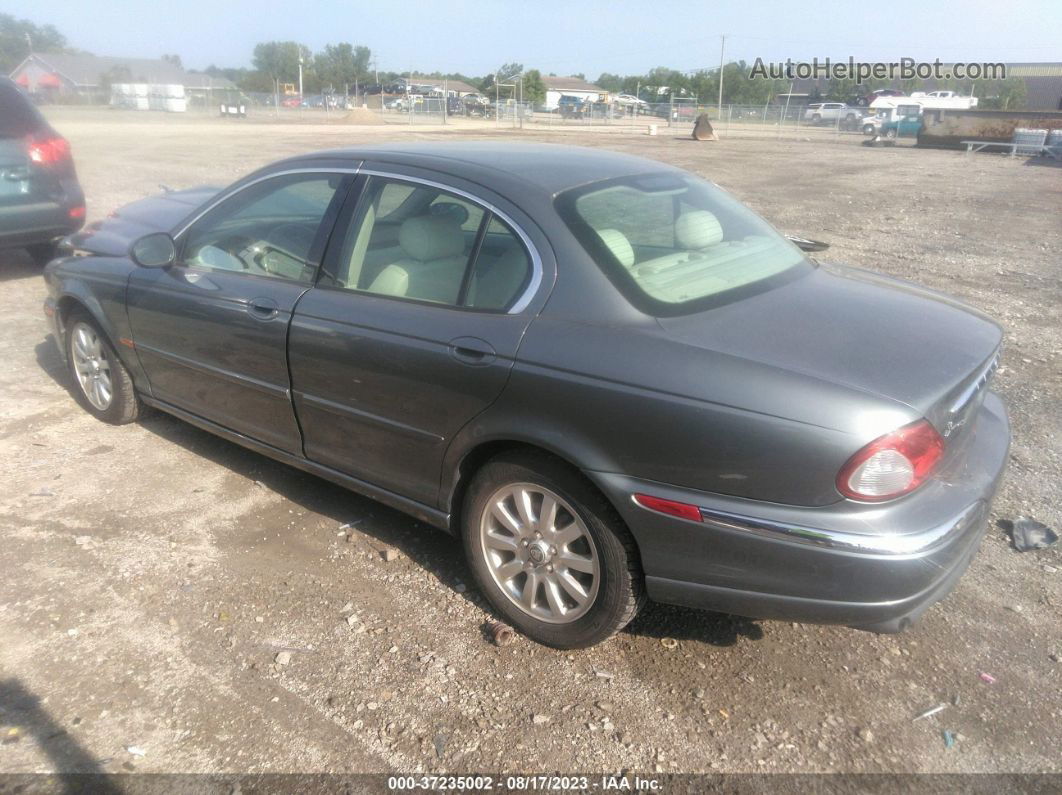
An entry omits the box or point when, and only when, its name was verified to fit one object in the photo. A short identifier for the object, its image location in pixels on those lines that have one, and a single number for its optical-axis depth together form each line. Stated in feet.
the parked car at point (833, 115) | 146.92
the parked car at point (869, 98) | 191.93
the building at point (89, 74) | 230.89
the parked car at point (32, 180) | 24.95
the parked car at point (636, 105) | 208.37
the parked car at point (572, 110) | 185.16
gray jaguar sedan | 7.91
